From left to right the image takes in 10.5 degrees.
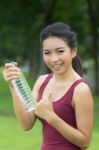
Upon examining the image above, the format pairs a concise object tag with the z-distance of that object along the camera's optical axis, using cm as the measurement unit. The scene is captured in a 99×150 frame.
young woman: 307
